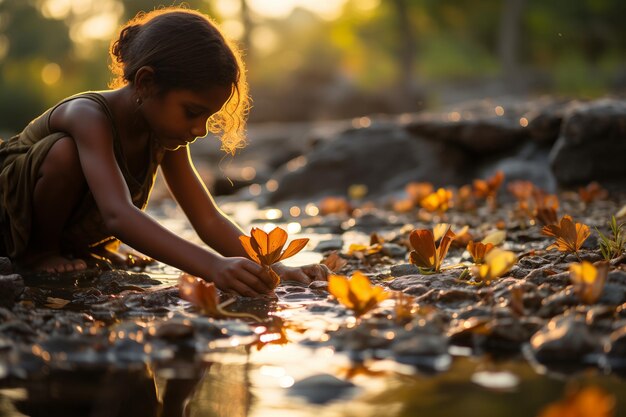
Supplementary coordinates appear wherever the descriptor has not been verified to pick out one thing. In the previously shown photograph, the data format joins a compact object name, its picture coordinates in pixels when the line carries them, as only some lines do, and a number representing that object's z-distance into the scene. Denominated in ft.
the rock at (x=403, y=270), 8.72
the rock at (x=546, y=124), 19.42
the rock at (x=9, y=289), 6.79
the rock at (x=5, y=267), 8.15
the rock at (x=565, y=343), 5.12
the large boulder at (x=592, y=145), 17.01
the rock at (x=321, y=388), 4.45
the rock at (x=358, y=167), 23.73
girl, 8.16
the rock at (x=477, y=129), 20.92
